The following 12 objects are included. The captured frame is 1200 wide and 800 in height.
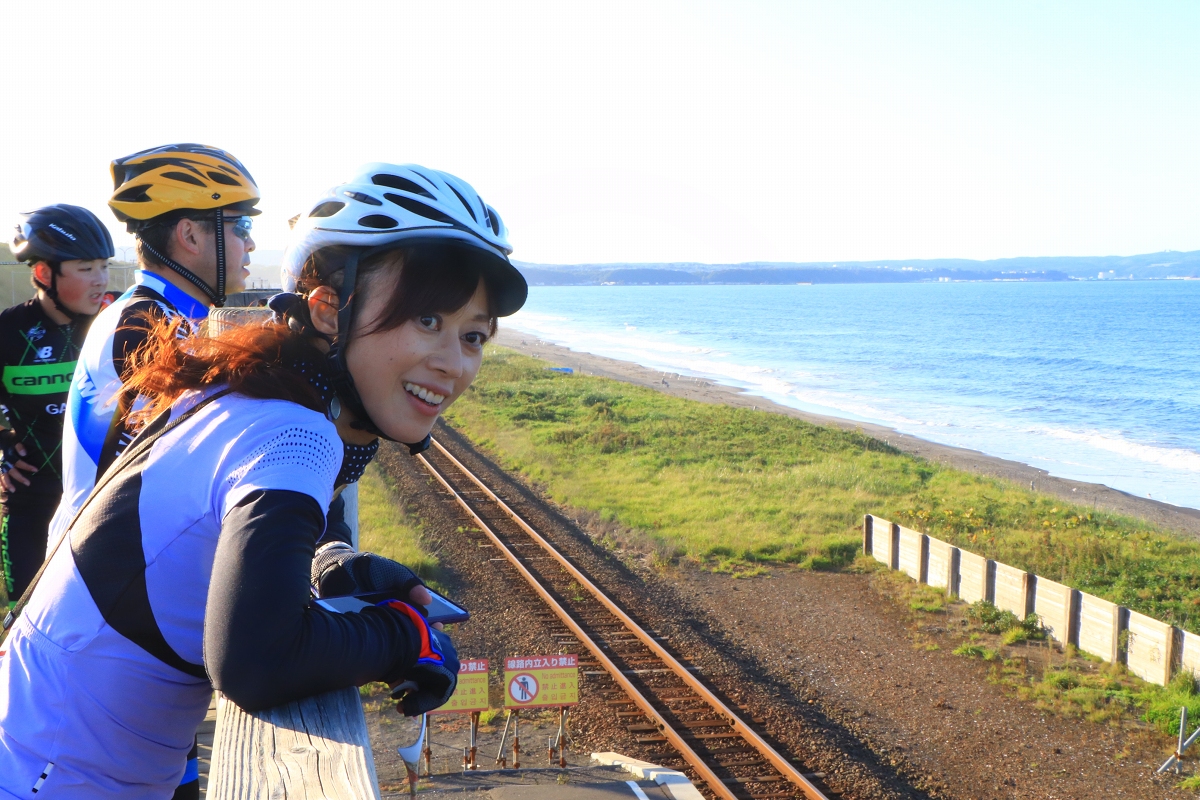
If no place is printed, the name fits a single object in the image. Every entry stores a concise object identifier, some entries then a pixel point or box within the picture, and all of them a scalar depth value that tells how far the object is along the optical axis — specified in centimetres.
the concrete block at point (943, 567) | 1468
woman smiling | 125
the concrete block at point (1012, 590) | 1339
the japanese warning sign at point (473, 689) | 841
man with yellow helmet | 282
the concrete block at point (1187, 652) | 1108
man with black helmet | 392
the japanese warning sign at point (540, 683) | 869
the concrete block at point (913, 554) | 1531
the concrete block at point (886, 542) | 1606
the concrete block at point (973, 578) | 1412
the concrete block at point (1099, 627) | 1204
